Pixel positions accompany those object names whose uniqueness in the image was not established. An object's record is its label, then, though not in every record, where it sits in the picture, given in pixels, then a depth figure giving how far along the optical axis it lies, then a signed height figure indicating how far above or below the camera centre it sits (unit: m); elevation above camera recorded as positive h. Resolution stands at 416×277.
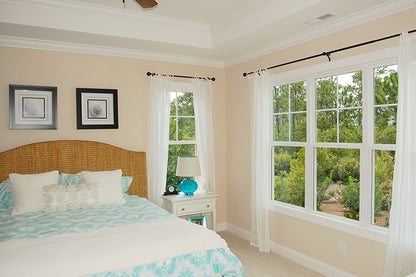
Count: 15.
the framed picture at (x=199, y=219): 4.30 -1.16
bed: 2.04 -0.76
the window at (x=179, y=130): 4.58 +0.08
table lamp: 4.21 -0.48
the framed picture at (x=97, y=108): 3.96 +0.35
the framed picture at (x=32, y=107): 3.62 +0.34
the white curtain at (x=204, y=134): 4.61 +0.02
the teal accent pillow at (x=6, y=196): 3.31 -0.64
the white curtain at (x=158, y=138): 4.28 -0.04
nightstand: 4.10 -0.93
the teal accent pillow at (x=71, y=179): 3.56 -0.50
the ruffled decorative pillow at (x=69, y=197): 3.15 -0.63
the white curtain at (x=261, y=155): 3.99 -0.26
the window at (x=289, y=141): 3.72 -0.08
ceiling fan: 2.19 +0.94
